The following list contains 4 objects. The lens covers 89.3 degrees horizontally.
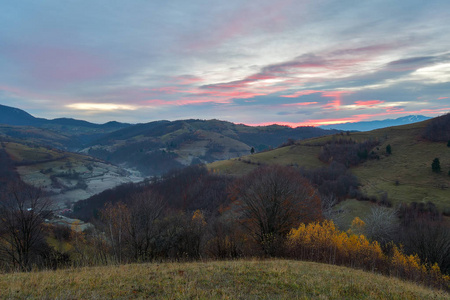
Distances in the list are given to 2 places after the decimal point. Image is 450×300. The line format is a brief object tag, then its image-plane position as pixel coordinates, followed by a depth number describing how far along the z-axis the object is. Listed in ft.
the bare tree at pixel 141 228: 82.10
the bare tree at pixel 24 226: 88.07
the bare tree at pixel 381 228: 157.58
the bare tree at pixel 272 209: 95.20
